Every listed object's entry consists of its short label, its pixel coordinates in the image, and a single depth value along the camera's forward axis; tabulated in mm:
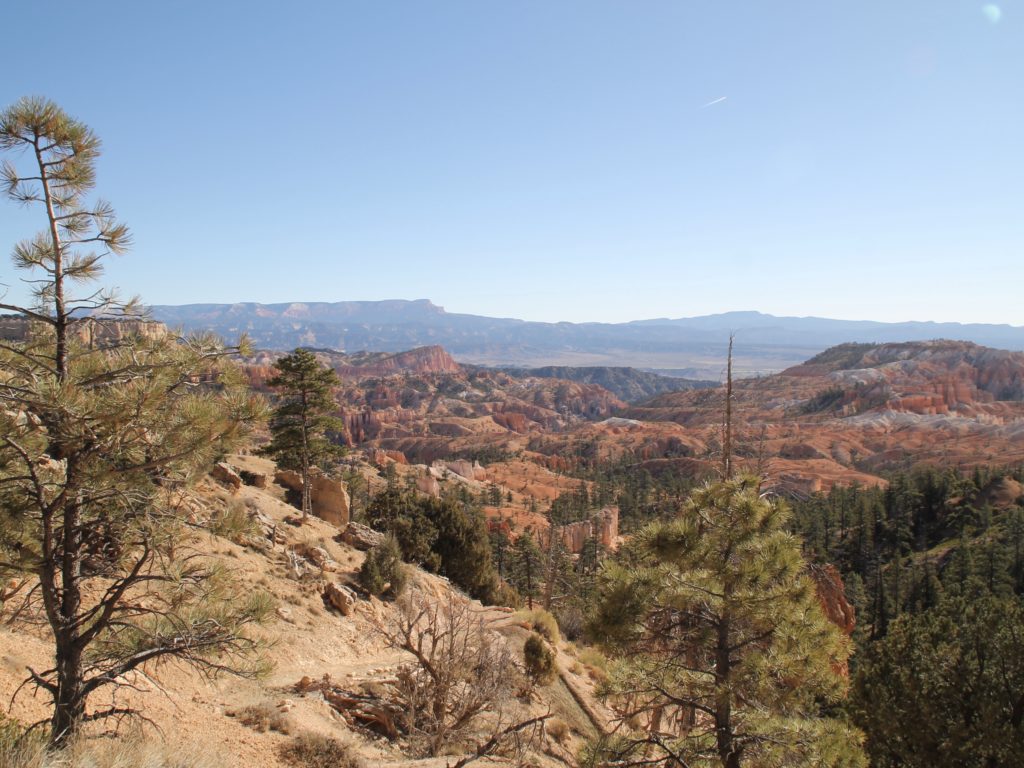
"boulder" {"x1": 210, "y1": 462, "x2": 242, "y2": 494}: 19781
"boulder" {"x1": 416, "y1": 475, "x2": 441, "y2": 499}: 65062
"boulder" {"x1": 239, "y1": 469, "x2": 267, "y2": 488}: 23766
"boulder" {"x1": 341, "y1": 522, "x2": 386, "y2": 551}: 21183
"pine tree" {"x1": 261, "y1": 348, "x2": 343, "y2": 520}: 21250
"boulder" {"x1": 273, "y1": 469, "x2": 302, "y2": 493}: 26094
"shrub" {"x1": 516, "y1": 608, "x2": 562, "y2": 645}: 16844
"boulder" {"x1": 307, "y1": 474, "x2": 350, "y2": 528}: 24516
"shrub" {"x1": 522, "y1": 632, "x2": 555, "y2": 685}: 13531
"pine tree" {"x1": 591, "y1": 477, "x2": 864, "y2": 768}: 6207
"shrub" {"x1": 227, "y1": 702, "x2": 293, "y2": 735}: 8375
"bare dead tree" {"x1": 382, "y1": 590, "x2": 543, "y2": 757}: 9406
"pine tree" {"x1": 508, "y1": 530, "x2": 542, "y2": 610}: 30156
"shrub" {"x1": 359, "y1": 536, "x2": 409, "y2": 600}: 17156
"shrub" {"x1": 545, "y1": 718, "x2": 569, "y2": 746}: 11641
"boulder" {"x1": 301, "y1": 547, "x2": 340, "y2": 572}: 17484
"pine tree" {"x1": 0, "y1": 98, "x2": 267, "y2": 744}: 4602
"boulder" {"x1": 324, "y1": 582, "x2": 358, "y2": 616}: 15508
